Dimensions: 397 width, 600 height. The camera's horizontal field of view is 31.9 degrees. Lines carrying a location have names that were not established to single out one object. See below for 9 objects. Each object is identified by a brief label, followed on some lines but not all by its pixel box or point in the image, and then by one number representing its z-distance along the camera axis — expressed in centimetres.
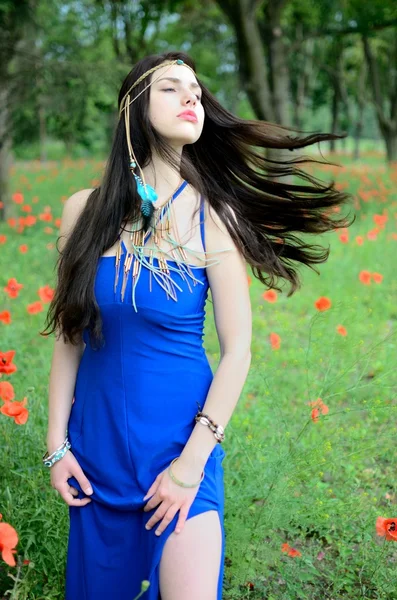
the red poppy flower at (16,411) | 194
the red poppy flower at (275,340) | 321
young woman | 173
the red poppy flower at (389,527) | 190
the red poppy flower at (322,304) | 291
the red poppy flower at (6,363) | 210
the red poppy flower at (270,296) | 363
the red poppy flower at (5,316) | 298
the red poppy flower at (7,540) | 137
